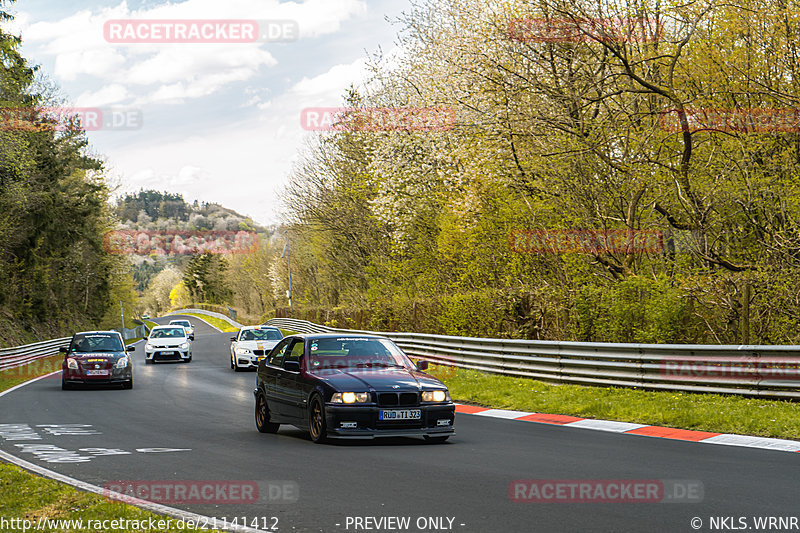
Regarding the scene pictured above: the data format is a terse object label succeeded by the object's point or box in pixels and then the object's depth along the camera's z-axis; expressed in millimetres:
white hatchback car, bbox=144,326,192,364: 35625
